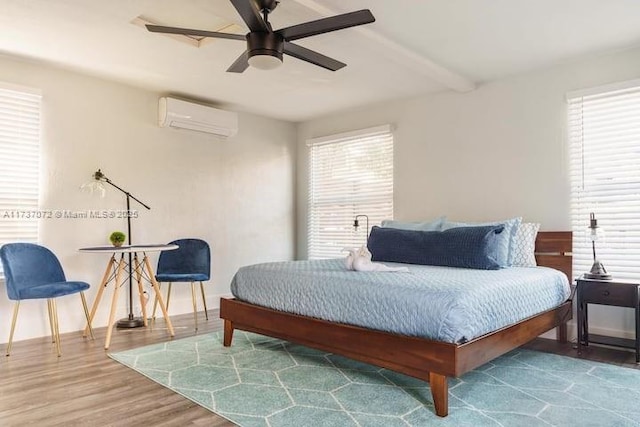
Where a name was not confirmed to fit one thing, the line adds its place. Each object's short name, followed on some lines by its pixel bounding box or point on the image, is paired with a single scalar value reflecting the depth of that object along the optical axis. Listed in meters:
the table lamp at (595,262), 3.42
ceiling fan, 2.26
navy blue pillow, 3.46
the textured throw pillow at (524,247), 3.80
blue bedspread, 2.36
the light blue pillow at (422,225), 4.18
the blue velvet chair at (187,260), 4.59
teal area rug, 2.25
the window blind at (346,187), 5.29
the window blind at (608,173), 3.58
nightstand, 3.17
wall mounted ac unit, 4.66
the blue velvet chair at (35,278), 3.34
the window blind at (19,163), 3.80
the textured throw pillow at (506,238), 3.52
